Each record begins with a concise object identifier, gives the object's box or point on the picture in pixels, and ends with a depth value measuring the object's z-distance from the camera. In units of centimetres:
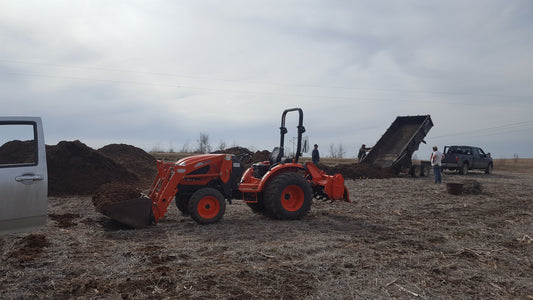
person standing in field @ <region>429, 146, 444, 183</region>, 1661
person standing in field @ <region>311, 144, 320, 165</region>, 1984
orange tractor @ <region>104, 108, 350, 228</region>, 707
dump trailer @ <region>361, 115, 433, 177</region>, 1934
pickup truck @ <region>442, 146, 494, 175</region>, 2286
